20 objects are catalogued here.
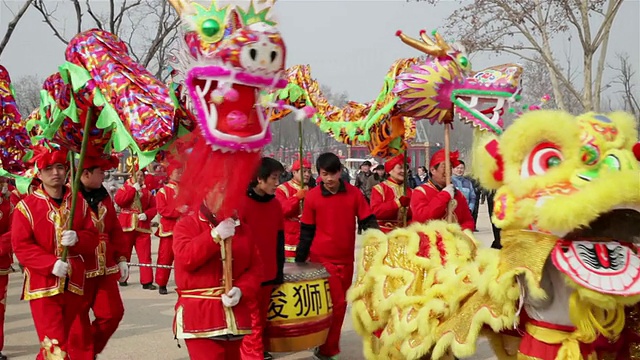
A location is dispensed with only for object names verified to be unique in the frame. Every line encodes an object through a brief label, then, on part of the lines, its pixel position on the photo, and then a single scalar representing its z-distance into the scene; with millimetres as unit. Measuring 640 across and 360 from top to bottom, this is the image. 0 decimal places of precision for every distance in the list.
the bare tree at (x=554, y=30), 14078
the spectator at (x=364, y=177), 15966
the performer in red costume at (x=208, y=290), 3680
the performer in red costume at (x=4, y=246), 6270
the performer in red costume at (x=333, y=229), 5867
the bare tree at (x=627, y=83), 21578
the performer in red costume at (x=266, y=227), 5195
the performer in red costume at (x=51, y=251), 4723
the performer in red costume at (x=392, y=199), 6859
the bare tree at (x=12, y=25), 12422
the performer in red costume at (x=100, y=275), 4998
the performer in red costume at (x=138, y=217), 9625
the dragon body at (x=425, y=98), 4969
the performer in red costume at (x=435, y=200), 5871
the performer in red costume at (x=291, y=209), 7465
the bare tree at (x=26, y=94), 28355
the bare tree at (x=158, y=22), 14758
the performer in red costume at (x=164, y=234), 8856
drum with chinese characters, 5391
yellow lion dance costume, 2973
